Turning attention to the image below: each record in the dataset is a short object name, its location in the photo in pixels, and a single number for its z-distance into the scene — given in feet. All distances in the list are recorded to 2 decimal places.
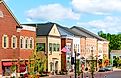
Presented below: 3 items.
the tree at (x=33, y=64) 94.40
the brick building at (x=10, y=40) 133.03
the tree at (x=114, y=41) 366.86
